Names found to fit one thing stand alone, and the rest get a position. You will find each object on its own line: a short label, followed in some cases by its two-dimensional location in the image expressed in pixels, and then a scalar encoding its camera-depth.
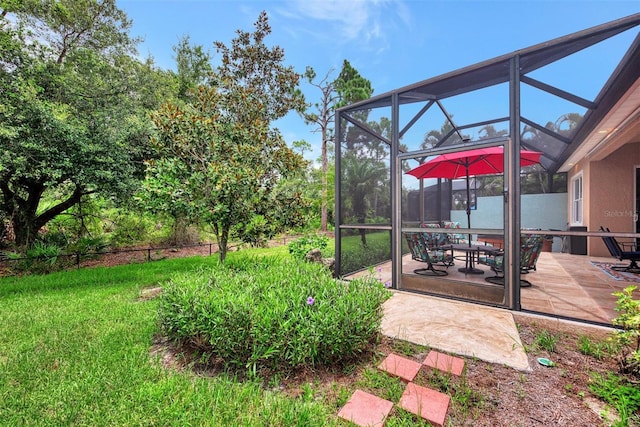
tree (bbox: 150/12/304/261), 4.14
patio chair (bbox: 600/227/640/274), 4.97
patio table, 4.77
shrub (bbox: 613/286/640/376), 1.99
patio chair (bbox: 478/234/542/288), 4.30
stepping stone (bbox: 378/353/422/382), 2.12
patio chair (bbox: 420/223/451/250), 4.91
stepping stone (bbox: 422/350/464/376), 2.19
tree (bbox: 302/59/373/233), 13.58
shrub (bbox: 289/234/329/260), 6.12
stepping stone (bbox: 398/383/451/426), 1.69
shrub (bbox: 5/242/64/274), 5.93
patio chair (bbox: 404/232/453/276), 4.92
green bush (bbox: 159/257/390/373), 2.12
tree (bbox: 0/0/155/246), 5.02
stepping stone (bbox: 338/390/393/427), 1.67
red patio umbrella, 4.09
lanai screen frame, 3.17
